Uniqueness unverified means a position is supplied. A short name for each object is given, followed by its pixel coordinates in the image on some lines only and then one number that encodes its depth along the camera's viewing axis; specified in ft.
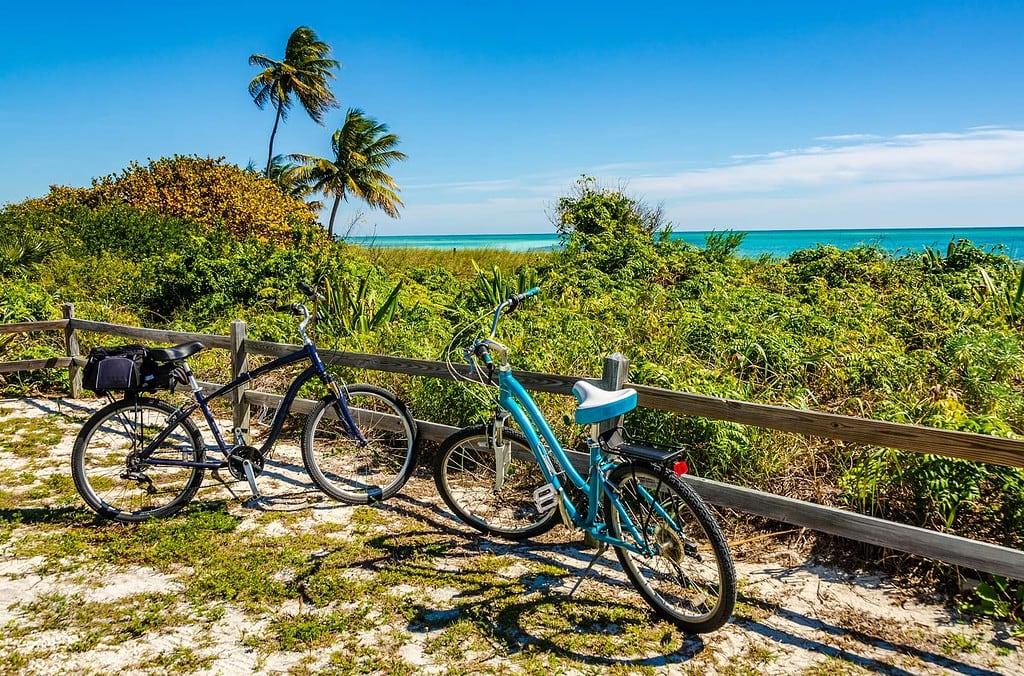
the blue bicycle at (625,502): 10.34
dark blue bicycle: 14.46
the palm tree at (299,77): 106.42
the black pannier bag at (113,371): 13.67
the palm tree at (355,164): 112.68
